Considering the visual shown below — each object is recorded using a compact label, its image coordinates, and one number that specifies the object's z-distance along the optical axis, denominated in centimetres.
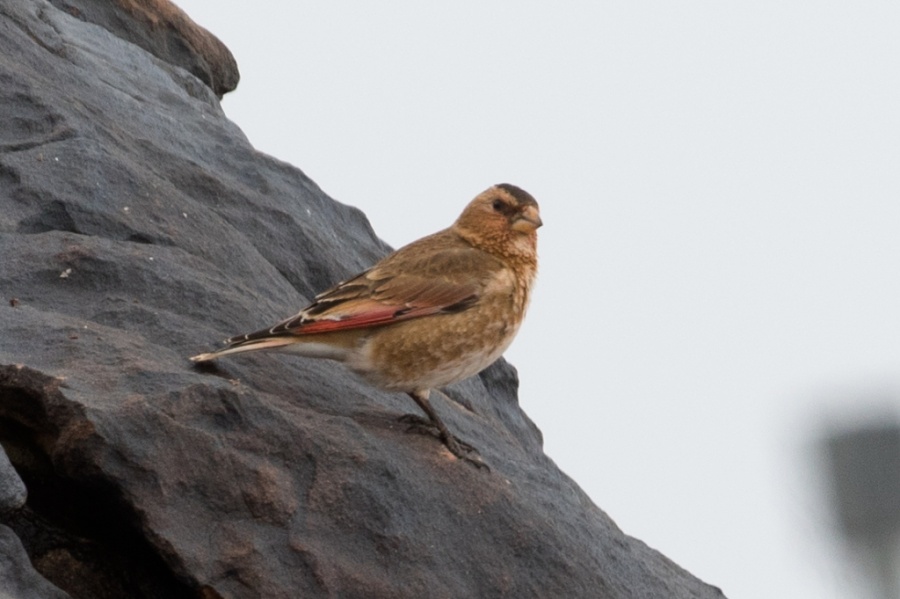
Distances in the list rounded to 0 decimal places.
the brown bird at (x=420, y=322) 1282
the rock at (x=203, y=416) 1032
